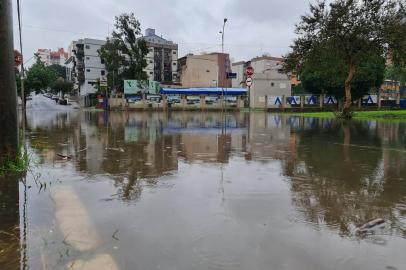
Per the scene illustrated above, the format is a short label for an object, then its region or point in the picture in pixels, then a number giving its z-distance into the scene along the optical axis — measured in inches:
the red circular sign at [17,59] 604.9
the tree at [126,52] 2178.5
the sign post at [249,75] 910.2
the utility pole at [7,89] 248.4
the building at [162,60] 3228.3
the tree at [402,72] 1142.4
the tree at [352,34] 921.5
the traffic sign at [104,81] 1901.1
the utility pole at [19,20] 310.7
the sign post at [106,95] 1905.5
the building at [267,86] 2094.0
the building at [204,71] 2970.0
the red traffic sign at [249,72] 913.5
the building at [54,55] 6181.1
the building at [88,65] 3085.6
